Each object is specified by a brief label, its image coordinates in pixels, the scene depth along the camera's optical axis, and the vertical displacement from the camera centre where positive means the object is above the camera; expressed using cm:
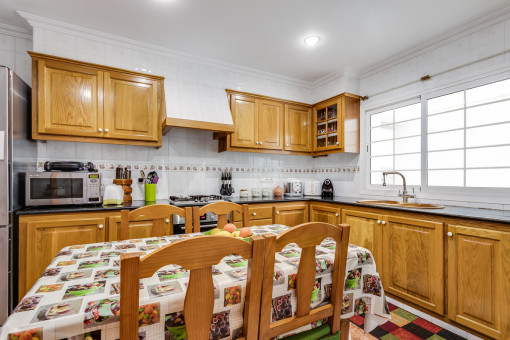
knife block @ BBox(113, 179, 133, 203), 264 -19
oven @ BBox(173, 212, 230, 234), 250 -54
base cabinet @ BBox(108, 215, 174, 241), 226 -54
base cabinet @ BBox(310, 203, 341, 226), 293 -52
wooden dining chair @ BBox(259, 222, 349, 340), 80 -38
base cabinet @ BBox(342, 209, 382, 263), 247 -59
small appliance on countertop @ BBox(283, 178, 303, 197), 362 -26
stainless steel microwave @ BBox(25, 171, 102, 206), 213 -17
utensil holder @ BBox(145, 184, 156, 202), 275 -26
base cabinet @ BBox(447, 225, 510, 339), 167 -75
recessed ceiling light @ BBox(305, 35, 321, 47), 256 +130
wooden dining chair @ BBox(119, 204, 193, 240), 153 -29
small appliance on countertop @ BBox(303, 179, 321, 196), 373 -26
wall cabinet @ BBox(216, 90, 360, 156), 325 +59
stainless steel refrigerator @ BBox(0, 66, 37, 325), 190 -6
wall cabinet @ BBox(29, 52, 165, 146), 230 +63
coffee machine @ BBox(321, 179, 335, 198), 366 -28
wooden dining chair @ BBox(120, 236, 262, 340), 60 -27
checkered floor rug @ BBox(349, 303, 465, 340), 189 -122
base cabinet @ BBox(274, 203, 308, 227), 311 -55
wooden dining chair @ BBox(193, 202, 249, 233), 173 -29
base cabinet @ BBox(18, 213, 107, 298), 201 -56
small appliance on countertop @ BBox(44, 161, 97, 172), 228 +2
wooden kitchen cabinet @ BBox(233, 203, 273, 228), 287 -53
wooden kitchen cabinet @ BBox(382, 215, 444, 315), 202 -76
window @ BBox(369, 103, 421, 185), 283 +31
